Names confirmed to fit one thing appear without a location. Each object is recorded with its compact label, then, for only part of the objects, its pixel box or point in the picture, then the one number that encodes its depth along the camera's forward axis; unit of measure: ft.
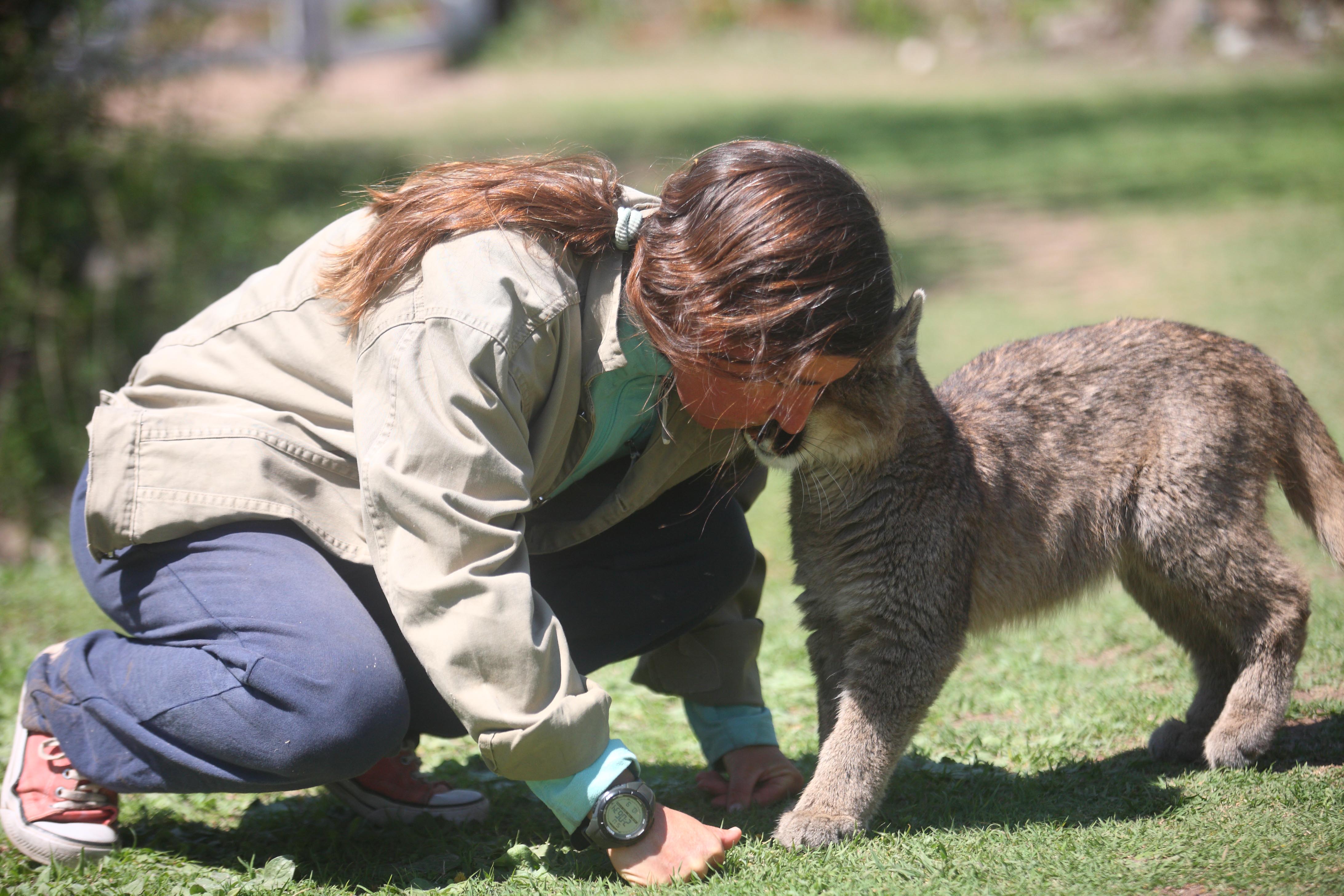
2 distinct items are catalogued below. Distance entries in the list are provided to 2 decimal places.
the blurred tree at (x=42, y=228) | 23.16
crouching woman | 8.06
